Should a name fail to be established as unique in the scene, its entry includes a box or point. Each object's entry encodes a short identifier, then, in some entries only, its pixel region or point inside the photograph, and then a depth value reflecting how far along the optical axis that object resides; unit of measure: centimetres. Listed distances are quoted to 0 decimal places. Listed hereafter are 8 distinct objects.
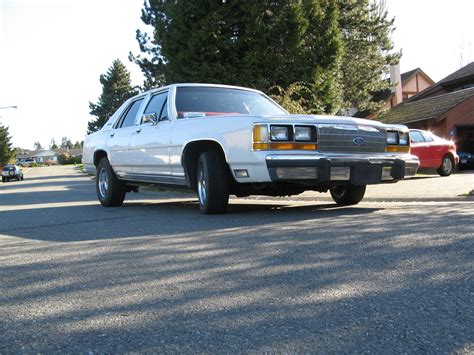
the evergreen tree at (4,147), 8025
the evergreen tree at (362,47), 2731
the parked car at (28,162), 12038
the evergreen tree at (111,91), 7000
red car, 1661
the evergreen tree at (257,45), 1775
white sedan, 638
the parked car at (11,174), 4175
